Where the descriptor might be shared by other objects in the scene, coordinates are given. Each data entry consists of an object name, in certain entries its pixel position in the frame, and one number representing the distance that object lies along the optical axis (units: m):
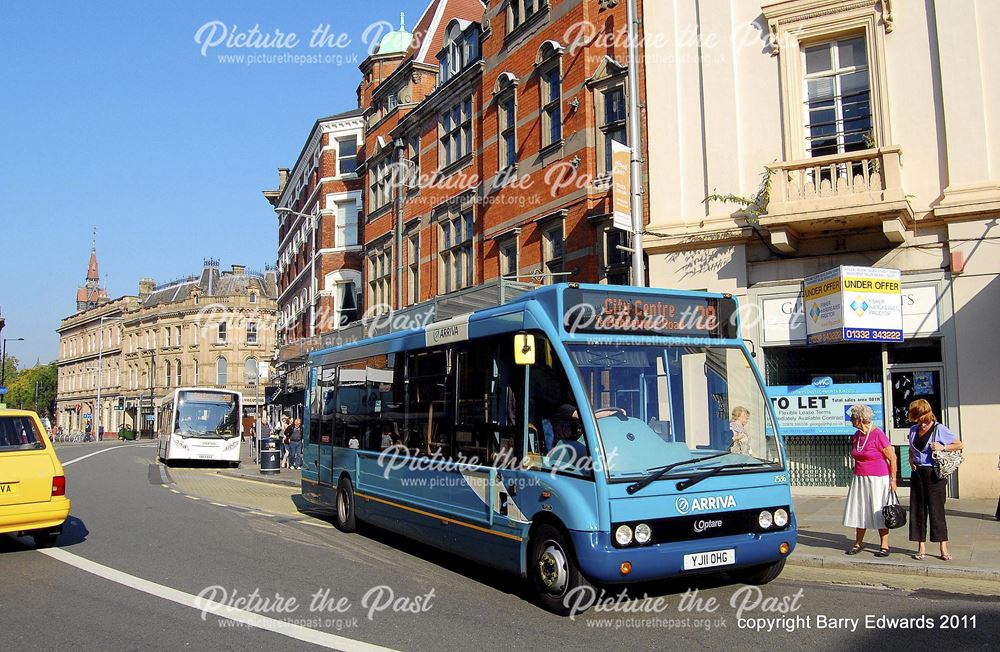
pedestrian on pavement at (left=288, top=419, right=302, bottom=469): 26.72
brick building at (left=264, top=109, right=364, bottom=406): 36.04
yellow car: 9.20
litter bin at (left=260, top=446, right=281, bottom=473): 25.03
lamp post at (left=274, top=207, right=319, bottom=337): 33.81
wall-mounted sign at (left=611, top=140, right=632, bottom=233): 14.42
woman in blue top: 8.61
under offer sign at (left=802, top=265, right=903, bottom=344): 13.61
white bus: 29.92
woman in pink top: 8.94
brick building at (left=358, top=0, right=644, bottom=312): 18.45
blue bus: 6.70
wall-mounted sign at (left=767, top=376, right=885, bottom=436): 14.20
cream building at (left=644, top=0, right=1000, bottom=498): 13.34
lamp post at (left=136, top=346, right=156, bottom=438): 85.44
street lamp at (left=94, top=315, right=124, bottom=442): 84.75
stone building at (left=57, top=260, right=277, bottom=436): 81.19
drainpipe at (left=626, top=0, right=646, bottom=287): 13.55
